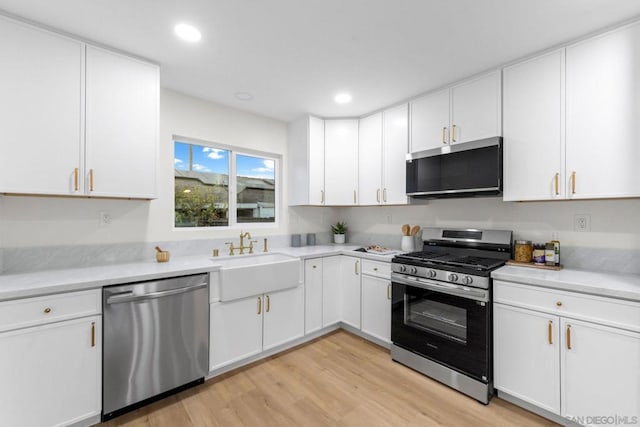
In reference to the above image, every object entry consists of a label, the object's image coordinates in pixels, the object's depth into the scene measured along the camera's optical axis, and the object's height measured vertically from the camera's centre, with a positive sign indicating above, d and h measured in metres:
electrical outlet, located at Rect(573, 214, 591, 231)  2.15 -0.06
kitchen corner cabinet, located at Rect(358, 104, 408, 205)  3.01 +0.64
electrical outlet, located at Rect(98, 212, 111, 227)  2.34 -0.05
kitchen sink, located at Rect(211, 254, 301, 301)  2.33 -0.56
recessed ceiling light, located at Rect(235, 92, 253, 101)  2.79 +1.18
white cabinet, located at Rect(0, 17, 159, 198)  1.74 +0.65
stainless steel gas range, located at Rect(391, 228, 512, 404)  2.08 -0.77
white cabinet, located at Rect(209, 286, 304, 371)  2.34 -1.01
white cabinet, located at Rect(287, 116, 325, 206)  3.37 +0.63
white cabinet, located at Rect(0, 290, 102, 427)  1.55 -0.86
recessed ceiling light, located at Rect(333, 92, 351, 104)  2.86 +1.19
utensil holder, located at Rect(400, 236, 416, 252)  3.13 -0.33
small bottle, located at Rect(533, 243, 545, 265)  2.23 -0.32
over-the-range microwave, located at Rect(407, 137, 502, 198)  2.30 +0.39
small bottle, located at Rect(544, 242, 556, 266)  2.17 -0.31
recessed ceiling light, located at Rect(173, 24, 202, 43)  1.82 +1.19
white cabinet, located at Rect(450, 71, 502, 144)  2.31 +0.89
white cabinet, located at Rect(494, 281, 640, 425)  1.59 -0.86
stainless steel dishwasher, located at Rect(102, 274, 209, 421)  1.84 -0.90
